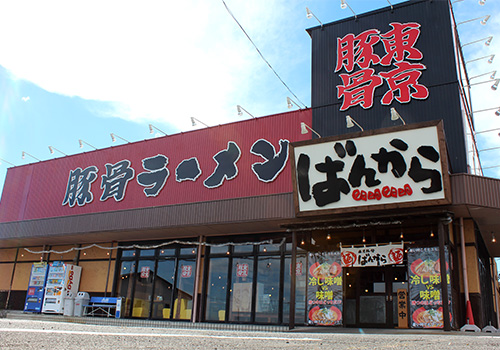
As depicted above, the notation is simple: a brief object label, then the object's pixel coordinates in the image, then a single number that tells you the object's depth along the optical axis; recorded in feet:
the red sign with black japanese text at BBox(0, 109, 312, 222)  41.63
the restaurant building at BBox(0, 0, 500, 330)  30.89
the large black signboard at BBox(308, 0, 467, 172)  35.86
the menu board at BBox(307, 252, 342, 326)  34.99
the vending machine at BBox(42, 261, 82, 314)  48.78
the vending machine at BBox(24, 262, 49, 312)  50.52
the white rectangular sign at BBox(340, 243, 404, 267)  33.58
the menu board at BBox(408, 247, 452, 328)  31.37
